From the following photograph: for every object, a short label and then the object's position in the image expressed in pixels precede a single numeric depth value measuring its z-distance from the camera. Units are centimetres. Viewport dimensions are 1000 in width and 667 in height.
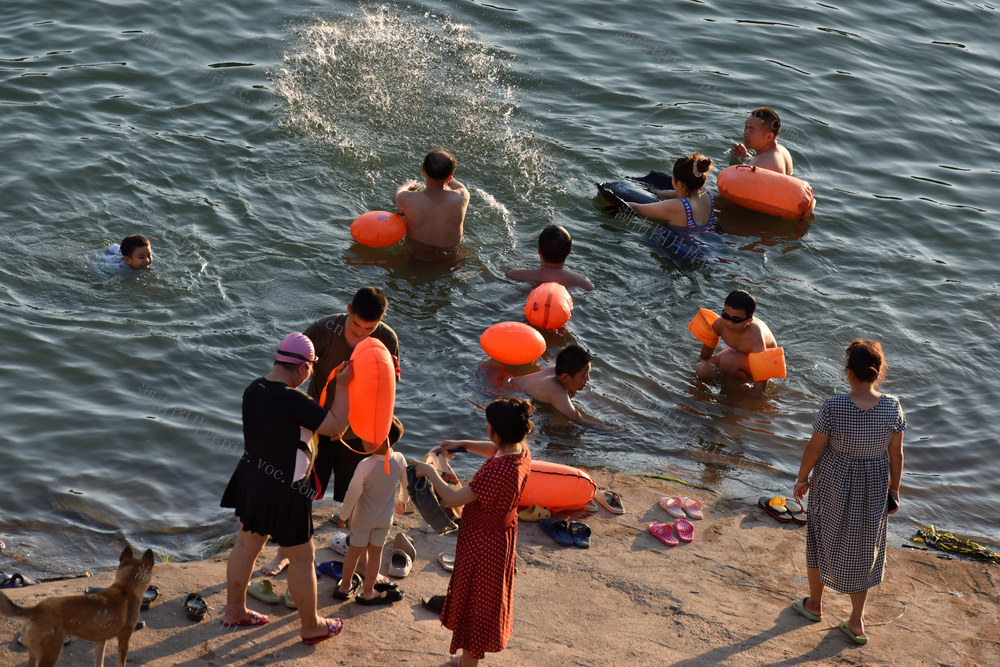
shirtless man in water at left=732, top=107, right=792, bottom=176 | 2548
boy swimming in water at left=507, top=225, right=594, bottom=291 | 2097
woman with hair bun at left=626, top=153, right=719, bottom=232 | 2344
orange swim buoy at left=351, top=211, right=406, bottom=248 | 2123
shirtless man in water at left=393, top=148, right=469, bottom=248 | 2130
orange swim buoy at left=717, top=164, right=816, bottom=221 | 2480
